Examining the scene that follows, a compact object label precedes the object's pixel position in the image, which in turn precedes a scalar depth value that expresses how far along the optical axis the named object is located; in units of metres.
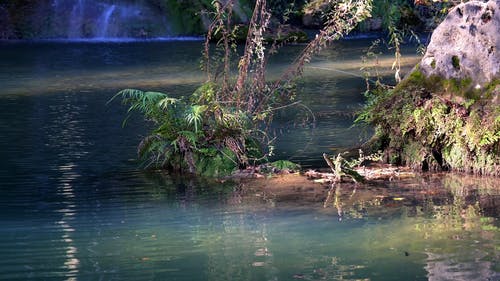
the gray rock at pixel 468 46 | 11.12
